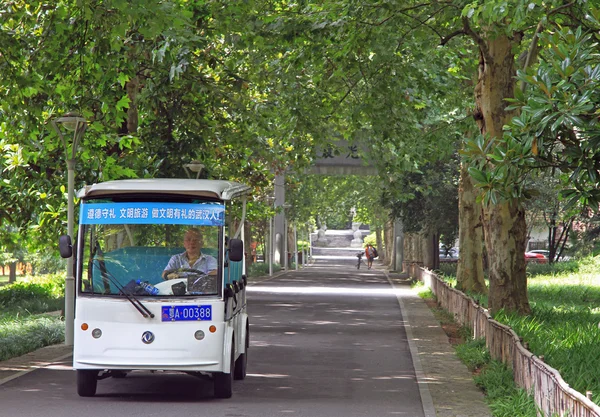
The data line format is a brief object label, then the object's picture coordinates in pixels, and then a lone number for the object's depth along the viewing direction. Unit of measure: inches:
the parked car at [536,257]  2750.5
